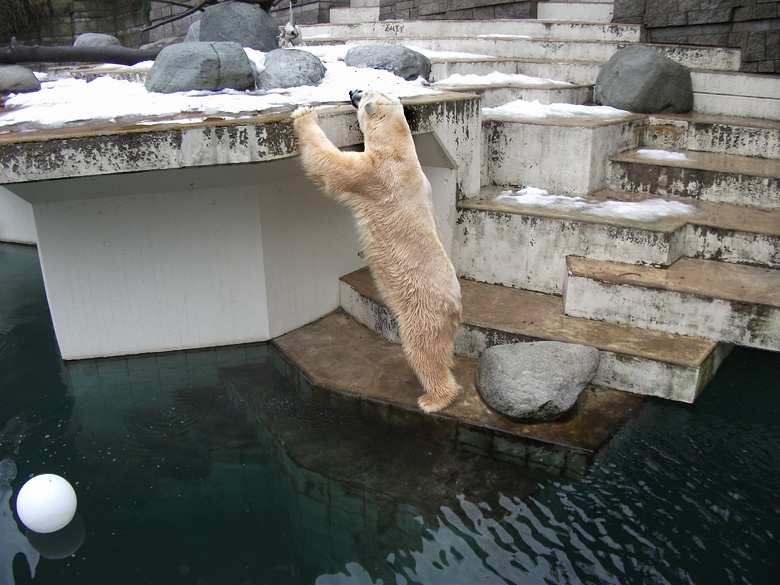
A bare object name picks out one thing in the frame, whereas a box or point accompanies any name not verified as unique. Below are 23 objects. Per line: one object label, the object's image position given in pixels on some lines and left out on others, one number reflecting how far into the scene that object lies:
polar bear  3.75
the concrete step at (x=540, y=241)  4.74
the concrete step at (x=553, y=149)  5.48
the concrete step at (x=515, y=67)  7.12
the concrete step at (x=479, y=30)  7.95
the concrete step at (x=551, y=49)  7.01
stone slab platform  3.81
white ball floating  3.18
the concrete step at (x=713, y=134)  5.75
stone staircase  4.27
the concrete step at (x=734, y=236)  4.66
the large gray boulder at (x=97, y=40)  9.88
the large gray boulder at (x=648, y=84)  6.39
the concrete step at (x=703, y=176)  5.20
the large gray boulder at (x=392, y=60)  5.77
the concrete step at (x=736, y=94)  6.32
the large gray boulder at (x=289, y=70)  5.13
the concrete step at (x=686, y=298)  4.16
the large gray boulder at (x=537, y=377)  3.90
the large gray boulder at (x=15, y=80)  5.45
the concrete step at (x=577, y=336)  4.08
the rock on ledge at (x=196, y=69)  4.80
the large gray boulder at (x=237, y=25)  5.90
